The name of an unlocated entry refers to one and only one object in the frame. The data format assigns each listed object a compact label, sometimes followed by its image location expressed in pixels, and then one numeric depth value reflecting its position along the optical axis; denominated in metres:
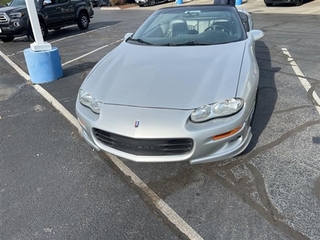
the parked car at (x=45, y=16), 10.05
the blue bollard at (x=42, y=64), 5.57
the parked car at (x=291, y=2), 14.87
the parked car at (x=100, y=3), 29.23
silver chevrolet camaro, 2.35
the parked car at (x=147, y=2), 24.37
